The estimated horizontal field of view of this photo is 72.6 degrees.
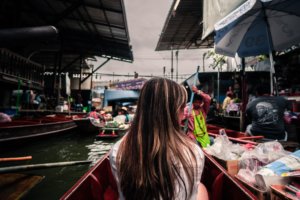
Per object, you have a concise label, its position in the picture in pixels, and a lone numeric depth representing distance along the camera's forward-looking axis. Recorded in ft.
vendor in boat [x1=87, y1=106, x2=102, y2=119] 37.99
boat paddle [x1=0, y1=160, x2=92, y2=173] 9.21
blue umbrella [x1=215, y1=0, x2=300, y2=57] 14.39
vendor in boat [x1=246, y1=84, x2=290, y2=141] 11.01
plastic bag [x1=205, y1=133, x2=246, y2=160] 7.94
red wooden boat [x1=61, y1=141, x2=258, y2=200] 5.41
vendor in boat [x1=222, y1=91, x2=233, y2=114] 26.28
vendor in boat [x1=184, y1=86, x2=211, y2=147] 12.20
